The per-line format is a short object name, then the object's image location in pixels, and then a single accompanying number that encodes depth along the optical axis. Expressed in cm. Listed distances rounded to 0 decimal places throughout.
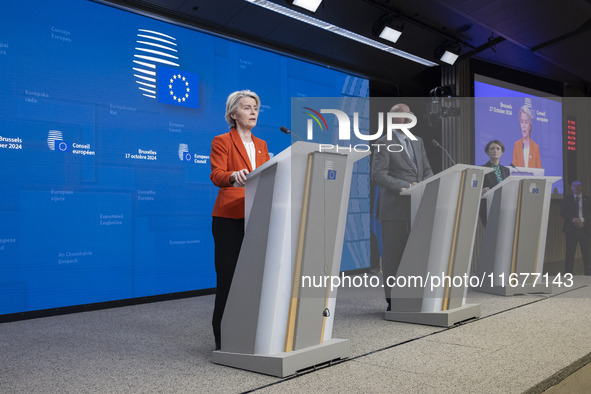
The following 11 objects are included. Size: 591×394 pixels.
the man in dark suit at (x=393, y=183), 361
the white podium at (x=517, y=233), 442
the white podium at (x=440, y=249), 320
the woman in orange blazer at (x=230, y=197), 248
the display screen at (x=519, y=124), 698
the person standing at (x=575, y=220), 638
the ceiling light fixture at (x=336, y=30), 484
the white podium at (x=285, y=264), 216
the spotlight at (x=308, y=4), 478
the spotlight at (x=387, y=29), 558
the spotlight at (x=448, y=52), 640
